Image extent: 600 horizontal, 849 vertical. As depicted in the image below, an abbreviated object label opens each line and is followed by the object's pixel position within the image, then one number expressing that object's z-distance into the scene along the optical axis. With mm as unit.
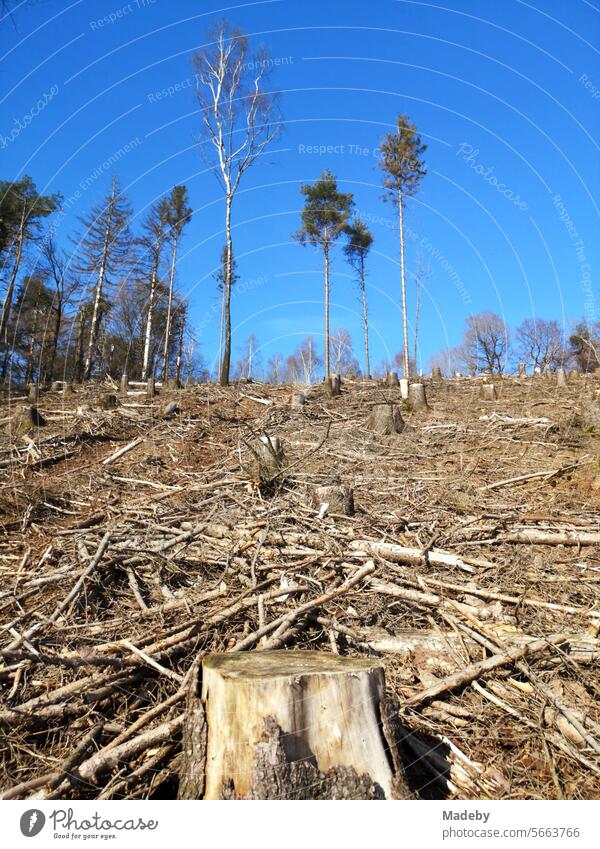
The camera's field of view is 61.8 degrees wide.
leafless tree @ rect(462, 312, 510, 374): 30312
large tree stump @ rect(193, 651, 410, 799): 2080
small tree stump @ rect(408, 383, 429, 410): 10375
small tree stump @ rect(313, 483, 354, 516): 4941
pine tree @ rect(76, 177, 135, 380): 25484
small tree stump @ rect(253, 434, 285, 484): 5688
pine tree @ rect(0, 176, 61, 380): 23969
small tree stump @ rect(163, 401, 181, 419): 9305
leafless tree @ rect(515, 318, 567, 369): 26769
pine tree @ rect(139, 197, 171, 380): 25766
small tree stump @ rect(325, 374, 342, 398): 11805
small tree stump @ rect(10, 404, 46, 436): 8547
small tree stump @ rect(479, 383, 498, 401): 11388
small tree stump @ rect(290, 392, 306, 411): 9938
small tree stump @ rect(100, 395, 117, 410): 9961
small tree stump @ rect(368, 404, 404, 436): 8461
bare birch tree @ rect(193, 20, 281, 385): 18172
